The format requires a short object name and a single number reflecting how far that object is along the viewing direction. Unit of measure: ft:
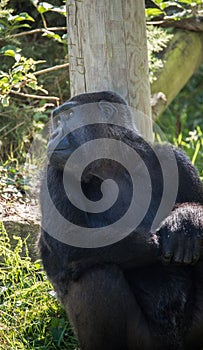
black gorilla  28.81
